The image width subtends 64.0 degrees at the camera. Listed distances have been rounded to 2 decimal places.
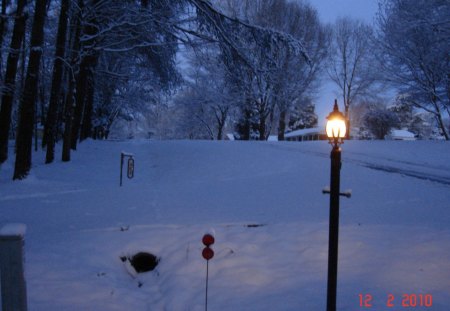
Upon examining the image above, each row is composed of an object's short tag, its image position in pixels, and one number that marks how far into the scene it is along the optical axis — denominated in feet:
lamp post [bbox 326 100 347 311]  12.25
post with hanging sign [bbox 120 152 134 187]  35.73
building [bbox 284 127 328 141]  150.20
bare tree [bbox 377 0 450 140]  55.31
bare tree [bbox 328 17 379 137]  115.34
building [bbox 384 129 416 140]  154.61
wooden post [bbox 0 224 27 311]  9.04
